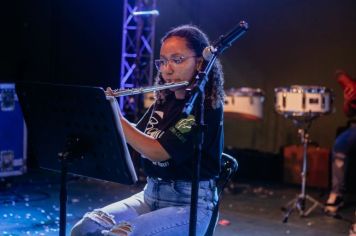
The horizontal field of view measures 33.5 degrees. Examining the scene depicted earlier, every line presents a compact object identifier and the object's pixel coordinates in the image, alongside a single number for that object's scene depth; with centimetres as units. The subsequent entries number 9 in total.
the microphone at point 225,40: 304
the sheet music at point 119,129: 274
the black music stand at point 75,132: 278
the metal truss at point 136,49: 933
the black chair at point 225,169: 366
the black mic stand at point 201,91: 296
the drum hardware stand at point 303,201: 684
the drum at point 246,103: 845
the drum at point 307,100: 697
